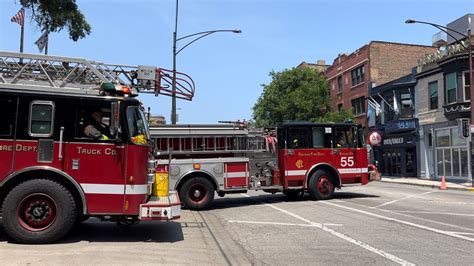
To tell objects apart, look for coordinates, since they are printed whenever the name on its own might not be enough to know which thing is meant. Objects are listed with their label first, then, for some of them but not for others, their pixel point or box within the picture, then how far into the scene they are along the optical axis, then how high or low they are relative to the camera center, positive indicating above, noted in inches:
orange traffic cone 961.4 -41.7
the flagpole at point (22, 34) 594.0 +169.4
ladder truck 314.7 +5.3
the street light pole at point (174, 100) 874.6 +123.9
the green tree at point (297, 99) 1700.3 +250.8
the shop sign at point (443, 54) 1154.0 +290.2
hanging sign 1473.9 +86.1
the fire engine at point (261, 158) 555.5 +9.9
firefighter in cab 331.3 +27.0
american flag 590.2 +191.1
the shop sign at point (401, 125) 1362.0 +121.1
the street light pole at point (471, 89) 984.3 +160.8
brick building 1665.8 +359.0
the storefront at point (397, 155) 1397.6 +34.7
